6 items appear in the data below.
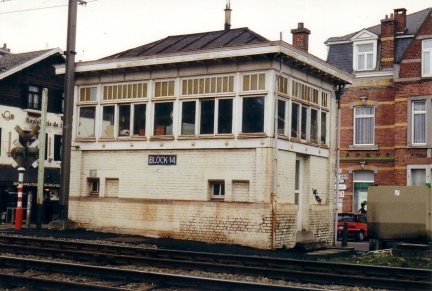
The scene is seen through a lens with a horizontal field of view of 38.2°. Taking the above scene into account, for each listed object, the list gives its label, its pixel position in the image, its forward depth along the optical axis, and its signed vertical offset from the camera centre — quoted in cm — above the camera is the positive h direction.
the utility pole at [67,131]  2309 +199
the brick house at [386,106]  3381 +491
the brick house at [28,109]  3262 +412
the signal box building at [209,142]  1969 +158
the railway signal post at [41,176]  2379 +32
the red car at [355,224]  2918 -152
